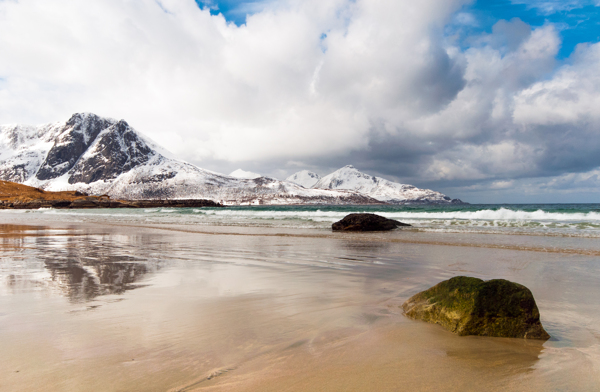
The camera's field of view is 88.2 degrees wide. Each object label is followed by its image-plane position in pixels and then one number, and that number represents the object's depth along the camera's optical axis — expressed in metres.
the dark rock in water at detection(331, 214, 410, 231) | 19.92
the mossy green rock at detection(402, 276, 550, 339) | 3.68
